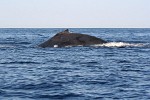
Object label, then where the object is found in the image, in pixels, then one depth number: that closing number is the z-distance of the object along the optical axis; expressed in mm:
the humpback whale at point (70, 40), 47625
